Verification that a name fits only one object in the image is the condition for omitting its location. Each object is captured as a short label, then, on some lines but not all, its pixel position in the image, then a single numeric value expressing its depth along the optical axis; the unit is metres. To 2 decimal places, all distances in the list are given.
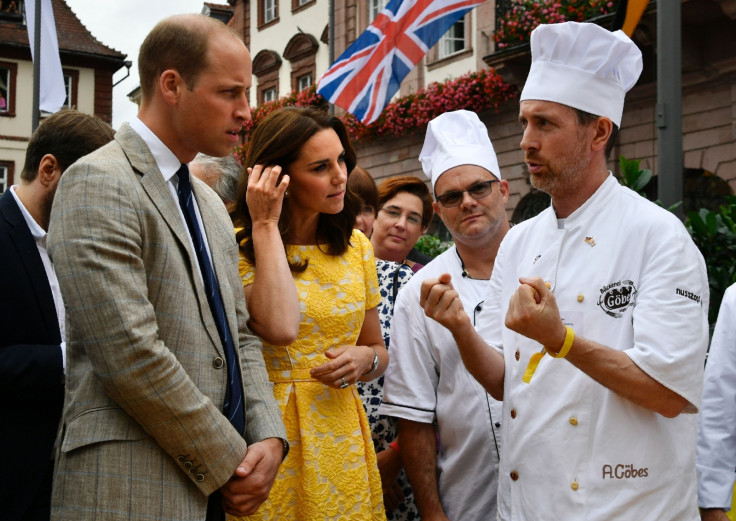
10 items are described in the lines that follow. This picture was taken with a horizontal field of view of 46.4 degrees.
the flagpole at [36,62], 12.78
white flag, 12.40
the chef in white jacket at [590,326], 2.25
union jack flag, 8.41
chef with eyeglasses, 3.17
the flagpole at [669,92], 5.18
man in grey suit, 2.04
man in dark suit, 2.60
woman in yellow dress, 2.73
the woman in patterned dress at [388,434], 3.44
